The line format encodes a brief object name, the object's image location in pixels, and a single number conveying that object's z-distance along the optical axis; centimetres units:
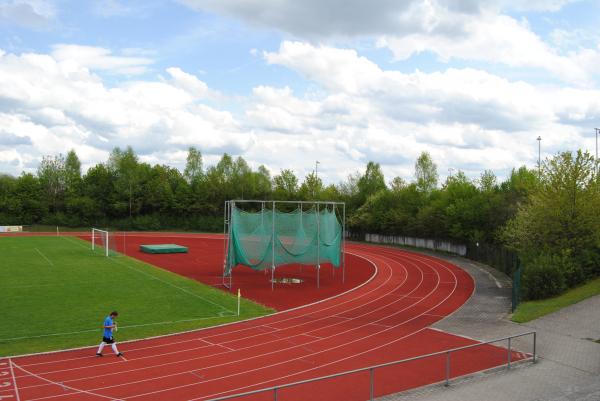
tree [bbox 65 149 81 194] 9789
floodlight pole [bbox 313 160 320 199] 9661
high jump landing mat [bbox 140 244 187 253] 5453
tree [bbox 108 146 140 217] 9500
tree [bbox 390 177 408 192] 8012
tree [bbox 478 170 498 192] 7375
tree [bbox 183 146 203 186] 10765
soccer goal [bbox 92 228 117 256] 5293
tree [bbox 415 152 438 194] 9075
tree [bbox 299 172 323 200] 9656
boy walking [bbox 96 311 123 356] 1842
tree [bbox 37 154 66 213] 9575
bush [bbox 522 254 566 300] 2942
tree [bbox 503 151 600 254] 3328
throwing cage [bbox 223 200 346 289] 3306
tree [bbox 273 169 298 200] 10238
